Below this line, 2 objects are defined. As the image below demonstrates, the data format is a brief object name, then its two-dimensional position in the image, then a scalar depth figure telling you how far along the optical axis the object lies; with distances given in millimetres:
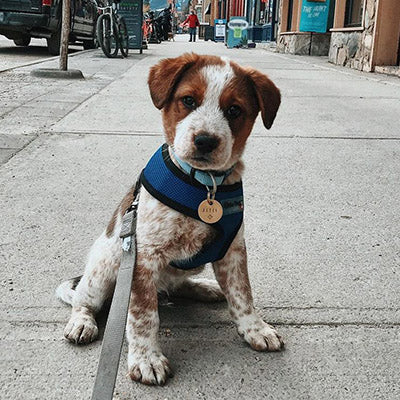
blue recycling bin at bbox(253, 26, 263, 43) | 30083
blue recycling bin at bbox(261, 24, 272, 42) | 28109
